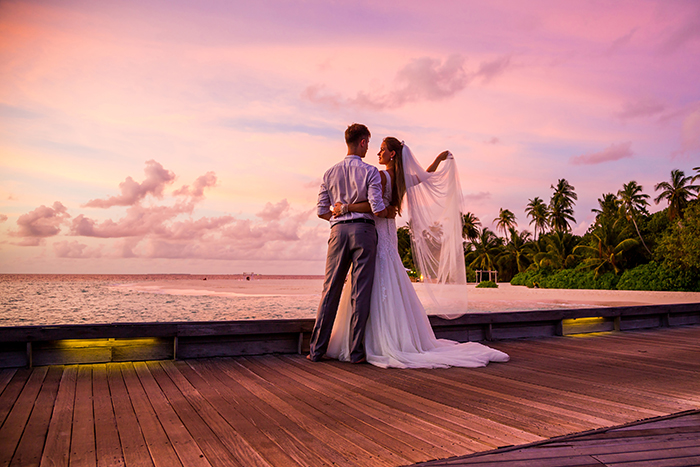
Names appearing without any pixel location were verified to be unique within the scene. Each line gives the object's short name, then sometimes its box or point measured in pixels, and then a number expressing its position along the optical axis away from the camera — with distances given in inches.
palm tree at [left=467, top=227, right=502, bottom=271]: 1919.4
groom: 157.0
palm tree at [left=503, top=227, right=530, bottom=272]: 1727.4
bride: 155.6
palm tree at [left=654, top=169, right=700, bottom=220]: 1372.8
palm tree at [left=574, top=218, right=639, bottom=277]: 1209.1
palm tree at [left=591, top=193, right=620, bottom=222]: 1668.3
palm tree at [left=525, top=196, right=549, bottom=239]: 2015.3
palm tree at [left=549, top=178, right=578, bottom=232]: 1909.4
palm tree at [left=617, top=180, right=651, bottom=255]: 1589.6
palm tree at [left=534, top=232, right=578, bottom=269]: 1423.1
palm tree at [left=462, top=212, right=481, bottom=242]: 2110.0
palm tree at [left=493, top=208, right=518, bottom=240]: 2204.7
